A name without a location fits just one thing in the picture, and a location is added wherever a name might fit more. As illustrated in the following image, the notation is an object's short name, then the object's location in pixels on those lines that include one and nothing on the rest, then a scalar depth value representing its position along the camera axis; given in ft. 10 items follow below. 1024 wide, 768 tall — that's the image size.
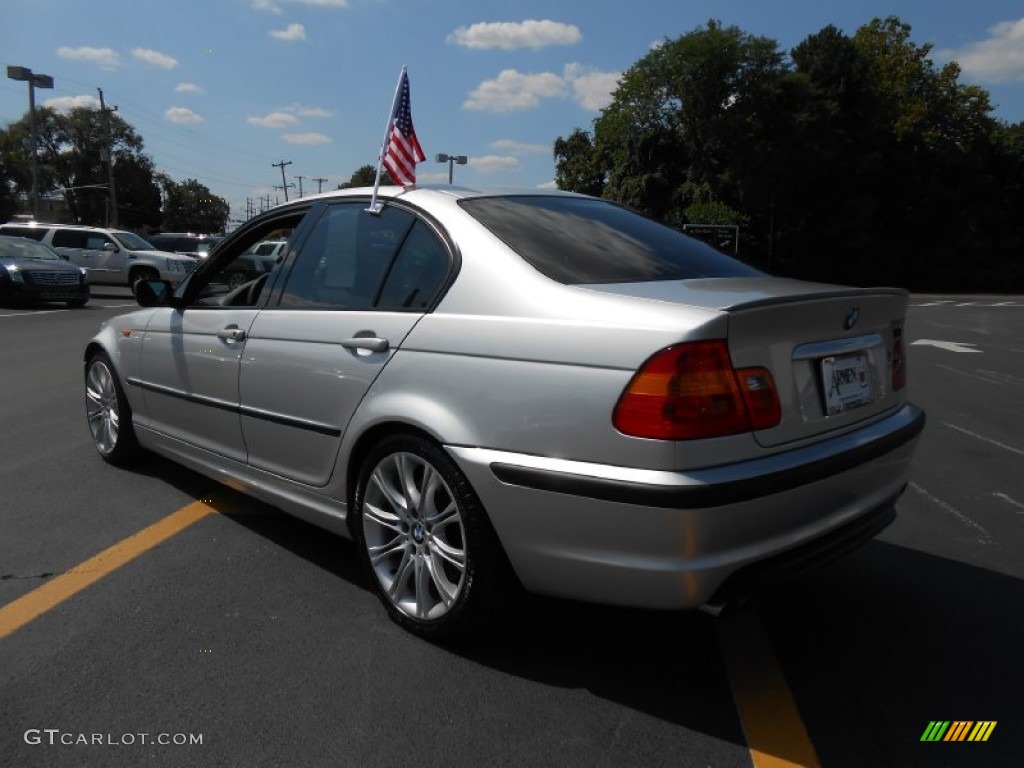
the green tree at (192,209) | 319.47
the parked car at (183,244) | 86.89
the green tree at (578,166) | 212.70
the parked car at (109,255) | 69.90
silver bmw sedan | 7.38
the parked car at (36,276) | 53.42
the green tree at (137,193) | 279.28
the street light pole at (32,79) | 105.29
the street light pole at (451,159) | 157.79
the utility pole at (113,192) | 165.91
